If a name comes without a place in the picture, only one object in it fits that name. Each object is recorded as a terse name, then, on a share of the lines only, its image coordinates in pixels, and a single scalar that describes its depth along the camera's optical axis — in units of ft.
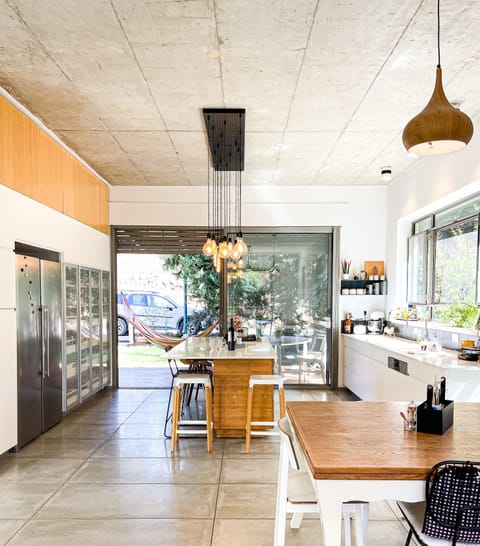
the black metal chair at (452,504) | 4.54
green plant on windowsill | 12.82
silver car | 31.94
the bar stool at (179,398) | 12.12
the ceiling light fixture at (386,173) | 17.22
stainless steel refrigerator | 11.89
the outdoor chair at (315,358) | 20.51
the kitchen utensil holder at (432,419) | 5.80
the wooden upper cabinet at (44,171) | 11.34
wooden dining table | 4.70
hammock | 25.71
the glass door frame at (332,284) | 20.16
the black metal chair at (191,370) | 14.96
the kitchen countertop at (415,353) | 10.72
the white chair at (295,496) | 6.23
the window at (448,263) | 13.56
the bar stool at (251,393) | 12.03
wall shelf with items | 19.86
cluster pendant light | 12.32
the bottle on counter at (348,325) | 19.75
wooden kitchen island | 12.94
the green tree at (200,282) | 30.94
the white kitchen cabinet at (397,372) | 10.36
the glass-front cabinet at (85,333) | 15.37
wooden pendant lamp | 5.70
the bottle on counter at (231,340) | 13.93
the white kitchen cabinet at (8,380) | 10.90
